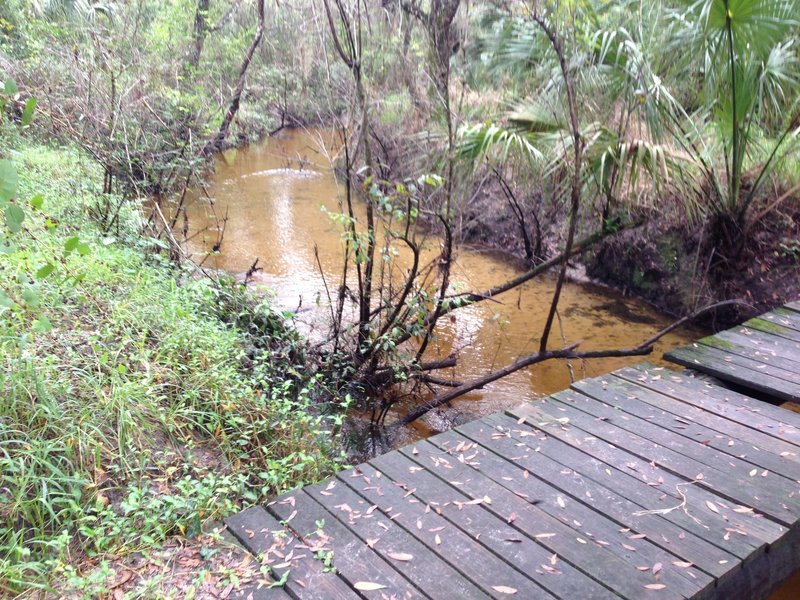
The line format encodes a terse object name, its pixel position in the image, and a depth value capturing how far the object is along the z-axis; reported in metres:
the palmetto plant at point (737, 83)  5.07
